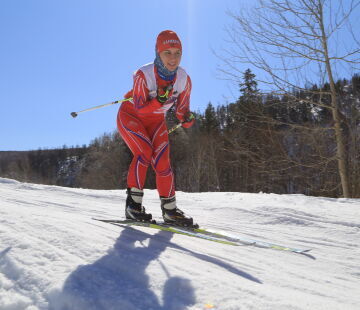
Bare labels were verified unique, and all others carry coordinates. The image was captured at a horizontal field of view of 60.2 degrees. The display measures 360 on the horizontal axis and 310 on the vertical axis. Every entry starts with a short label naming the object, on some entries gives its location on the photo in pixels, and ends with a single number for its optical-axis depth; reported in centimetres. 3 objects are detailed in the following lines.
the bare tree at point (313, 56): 729
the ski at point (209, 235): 261
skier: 329
